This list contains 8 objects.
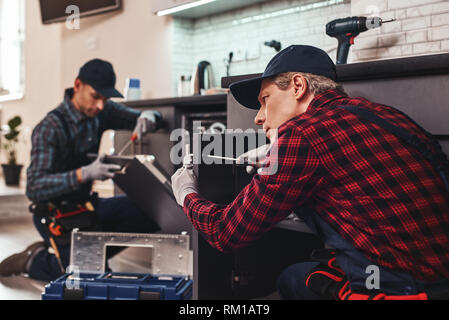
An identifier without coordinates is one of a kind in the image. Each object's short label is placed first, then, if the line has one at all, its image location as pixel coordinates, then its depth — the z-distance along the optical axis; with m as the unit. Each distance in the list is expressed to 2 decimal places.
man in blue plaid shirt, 2.20
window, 7.01
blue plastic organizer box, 1.61
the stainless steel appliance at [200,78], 3.59
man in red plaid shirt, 0.90
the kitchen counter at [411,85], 1.25
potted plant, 5.59
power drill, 2.12
